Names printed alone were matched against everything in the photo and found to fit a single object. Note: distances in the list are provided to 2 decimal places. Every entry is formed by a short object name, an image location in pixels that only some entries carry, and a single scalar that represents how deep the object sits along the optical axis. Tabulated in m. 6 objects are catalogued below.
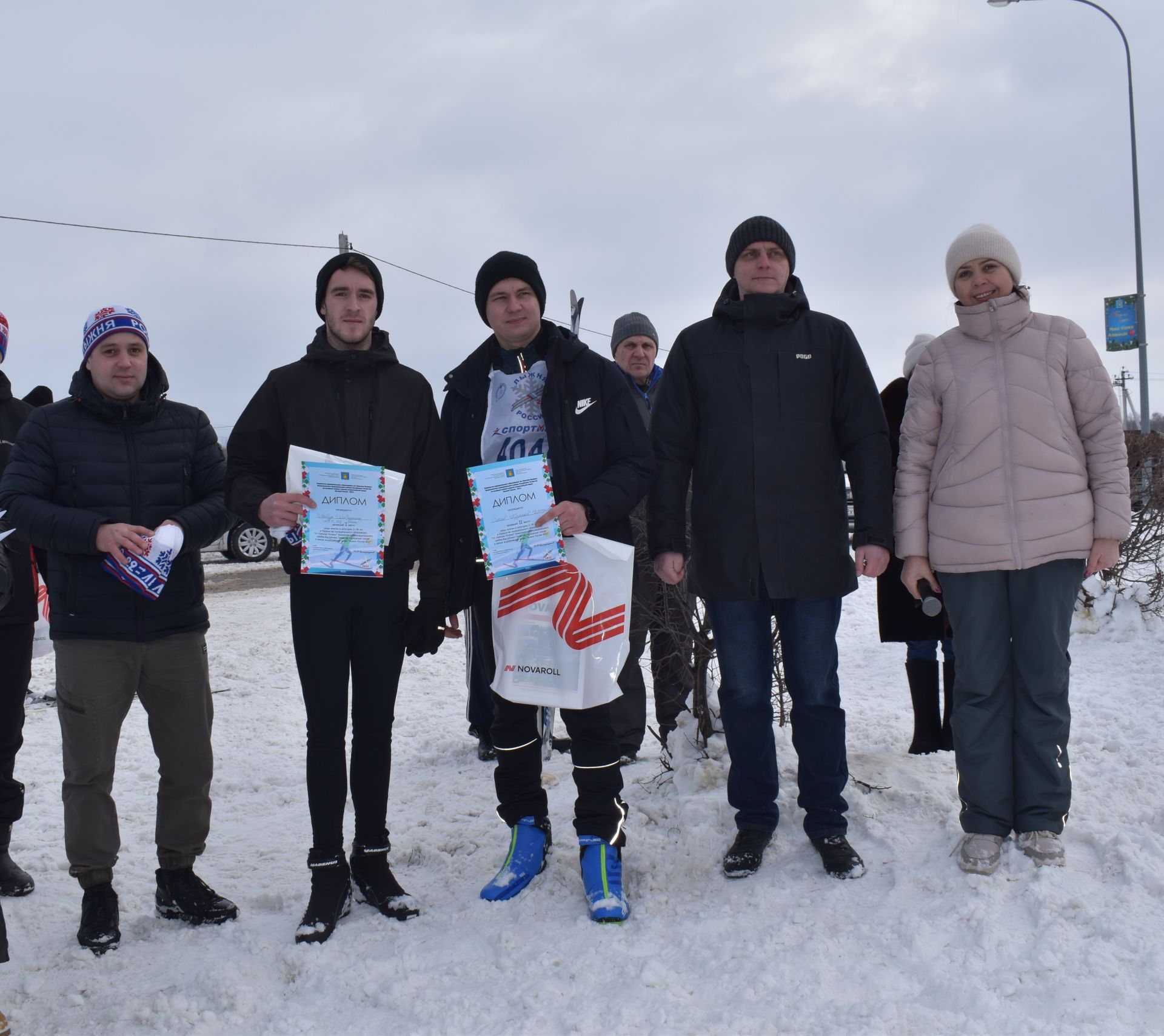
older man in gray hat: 4.34
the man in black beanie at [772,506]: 3.20
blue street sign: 15.78
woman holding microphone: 2.99
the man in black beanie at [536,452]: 3.16
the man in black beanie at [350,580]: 3.11
